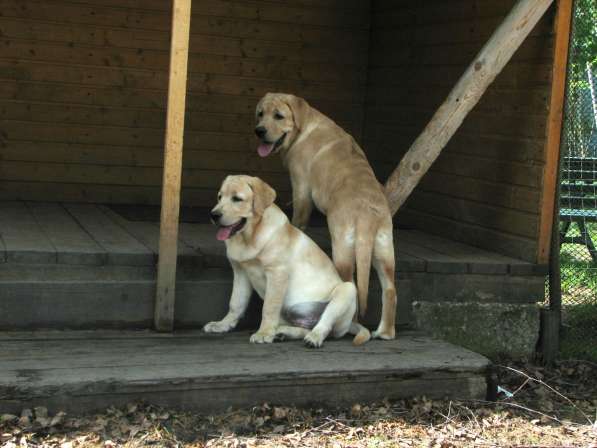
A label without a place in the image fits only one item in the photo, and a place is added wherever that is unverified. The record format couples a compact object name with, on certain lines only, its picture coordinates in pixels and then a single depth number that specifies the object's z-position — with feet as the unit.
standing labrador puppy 17.21
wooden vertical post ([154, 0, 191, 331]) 16.51
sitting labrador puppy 16.11
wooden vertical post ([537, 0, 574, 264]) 19.66
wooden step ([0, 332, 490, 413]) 13.79
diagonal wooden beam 18.90
